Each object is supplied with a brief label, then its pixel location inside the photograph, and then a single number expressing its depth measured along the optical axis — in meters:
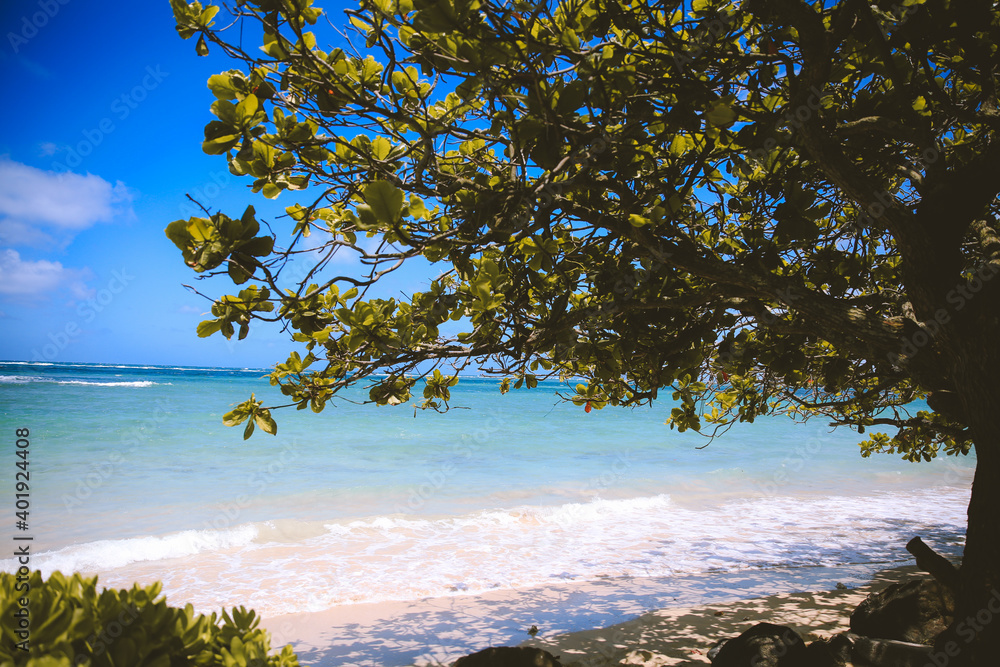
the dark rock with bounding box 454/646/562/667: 3.53
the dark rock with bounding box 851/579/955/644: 3.94
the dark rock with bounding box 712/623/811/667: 3.50
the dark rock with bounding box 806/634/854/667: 3.60
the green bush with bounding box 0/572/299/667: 1.25
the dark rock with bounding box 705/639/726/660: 4.09
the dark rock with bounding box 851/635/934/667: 3.30
